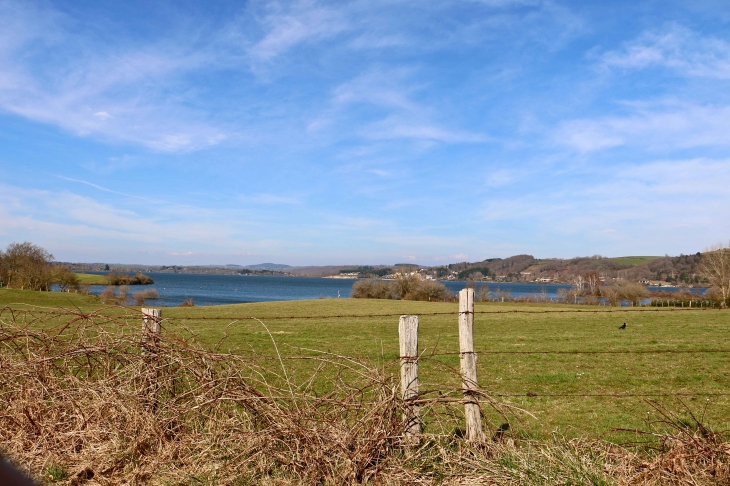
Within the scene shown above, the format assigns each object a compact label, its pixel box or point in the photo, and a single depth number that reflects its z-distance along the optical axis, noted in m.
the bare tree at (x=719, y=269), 61.22
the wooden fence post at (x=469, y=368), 5.19
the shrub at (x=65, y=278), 66.00
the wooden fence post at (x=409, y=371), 4.95
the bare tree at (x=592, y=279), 102.06
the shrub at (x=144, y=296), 58.35
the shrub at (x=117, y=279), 100.12
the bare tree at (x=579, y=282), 103.85
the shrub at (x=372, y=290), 71.31
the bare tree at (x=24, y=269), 63.41
